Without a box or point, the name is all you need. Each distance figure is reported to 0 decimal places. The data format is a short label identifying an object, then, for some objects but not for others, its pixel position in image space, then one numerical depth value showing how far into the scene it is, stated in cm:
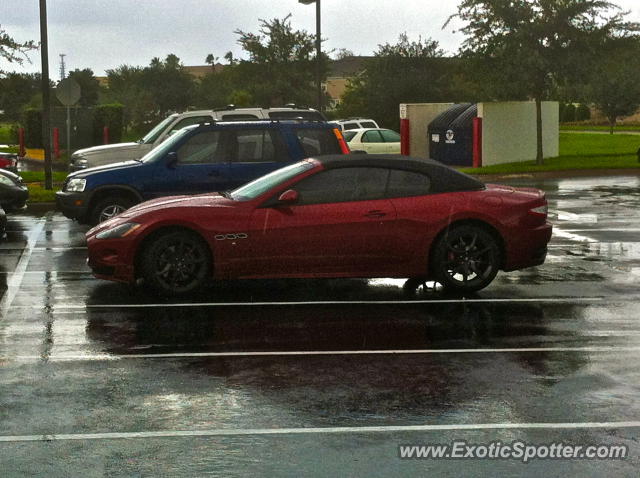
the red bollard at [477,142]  3672
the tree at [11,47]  2931
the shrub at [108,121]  4978
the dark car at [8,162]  2659
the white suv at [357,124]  4675
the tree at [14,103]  5862
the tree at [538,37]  3684
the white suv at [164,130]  2112
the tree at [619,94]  7286
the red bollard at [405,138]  3906
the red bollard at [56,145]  4324
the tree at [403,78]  5597
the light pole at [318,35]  3320
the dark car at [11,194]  1988
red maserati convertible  1191
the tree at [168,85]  8225
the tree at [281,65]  6281
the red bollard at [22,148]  4394
